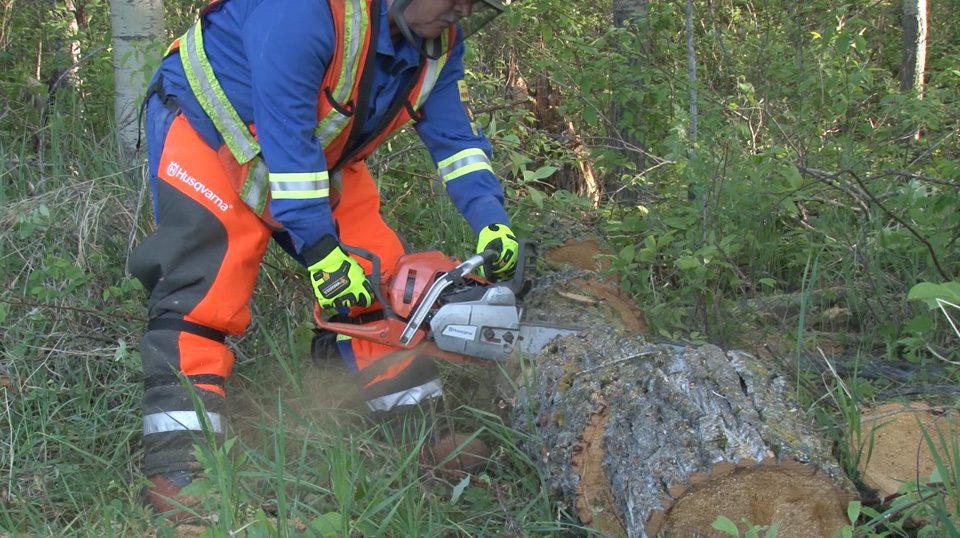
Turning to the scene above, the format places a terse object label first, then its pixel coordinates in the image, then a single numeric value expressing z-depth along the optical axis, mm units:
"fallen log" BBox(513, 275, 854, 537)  2256
